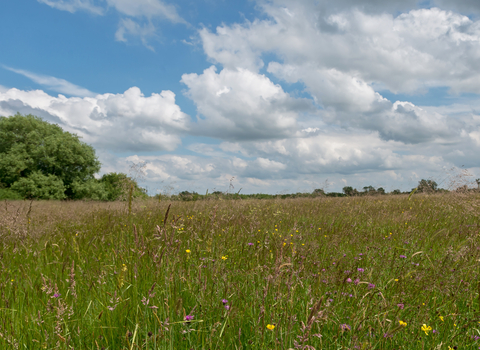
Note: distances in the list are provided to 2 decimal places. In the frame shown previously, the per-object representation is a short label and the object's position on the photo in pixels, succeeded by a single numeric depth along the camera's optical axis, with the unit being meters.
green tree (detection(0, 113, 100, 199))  26.00
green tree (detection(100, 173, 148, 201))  30.88
